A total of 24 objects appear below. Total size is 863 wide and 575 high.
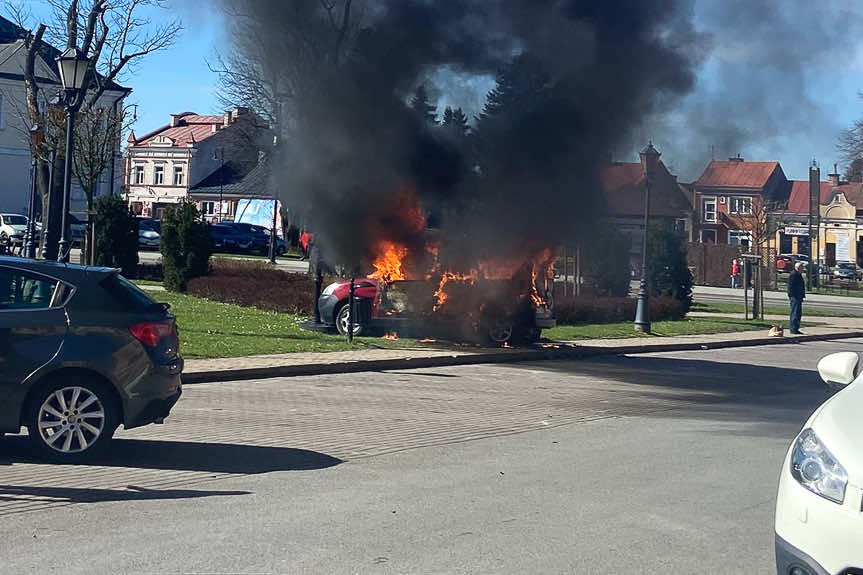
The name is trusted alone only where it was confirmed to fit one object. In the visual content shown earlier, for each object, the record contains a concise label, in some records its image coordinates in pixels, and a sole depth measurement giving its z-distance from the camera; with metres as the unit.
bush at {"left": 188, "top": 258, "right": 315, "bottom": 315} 24.67
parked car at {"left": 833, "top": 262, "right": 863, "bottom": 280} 68.88
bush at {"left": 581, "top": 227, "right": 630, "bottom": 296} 32.50
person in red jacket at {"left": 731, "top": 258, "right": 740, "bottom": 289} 55.34
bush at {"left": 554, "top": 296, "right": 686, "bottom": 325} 26.88
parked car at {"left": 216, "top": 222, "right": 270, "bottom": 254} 53.19
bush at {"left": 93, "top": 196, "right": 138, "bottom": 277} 29.91
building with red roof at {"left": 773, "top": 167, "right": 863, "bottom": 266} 84.31
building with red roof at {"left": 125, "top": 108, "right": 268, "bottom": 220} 81.44
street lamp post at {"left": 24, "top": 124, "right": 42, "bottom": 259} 30.06
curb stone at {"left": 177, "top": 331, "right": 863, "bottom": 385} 14.85
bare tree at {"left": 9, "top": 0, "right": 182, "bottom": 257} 33.75
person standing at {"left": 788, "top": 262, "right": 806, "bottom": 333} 27.80
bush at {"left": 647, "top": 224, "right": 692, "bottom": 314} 32.91
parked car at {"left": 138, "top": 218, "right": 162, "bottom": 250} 52.59
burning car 20.03
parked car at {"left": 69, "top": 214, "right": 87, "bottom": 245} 45.21
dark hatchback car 8.41
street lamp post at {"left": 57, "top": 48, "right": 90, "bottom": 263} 18.41
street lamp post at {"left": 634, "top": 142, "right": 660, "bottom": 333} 24.51
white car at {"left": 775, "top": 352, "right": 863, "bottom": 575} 4.27
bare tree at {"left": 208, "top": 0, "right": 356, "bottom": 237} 21.42
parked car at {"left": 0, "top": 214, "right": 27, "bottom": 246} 43.66
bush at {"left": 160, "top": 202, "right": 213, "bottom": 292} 28.12
